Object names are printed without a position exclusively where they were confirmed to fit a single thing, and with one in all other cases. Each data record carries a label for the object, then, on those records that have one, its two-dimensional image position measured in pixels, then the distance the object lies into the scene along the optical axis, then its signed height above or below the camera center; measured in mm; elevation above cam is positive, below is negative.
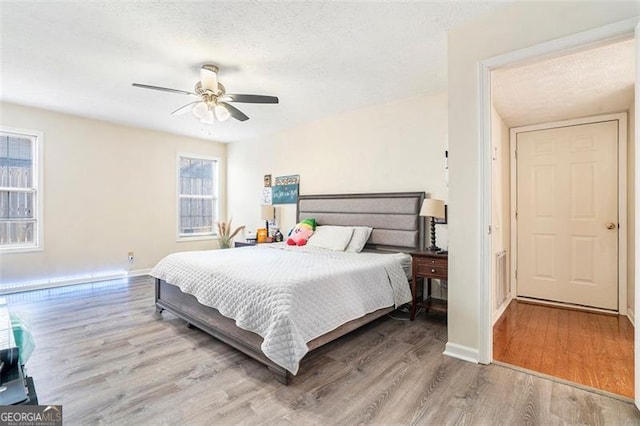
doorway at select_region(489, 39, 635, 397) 2838 -594
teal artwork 5203 +400
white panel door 3475 -17
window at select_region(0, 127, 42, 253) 4180 +298
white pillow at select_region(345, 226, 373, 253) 3794 -324
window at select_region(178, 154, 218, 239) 5973 +339
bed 2193 -518
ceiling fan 2824 +1084
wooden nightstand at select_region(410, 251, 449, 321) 2926 -537
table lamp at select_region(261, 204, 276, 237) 5324 +4
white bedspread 2025 -600
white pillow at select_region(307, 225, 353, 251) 3854 -315
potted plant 6043 -414
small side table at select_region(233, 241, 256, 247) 4988 -503
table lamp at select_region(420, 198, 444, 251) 3139 +37
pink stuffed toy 4254 -282
